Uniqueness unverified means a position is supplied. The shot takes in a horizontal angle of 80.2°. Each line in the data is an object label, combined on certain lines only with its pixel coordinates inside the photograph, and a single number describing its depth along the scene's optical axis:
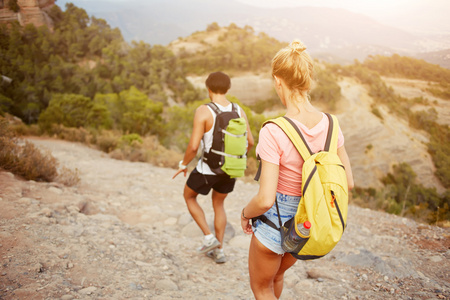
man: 2.63
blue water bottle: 1.30
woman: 1.37
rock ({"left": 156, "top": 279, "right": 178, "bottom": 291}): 2.44
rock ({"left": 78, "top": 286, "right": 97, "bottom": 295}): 2.08
